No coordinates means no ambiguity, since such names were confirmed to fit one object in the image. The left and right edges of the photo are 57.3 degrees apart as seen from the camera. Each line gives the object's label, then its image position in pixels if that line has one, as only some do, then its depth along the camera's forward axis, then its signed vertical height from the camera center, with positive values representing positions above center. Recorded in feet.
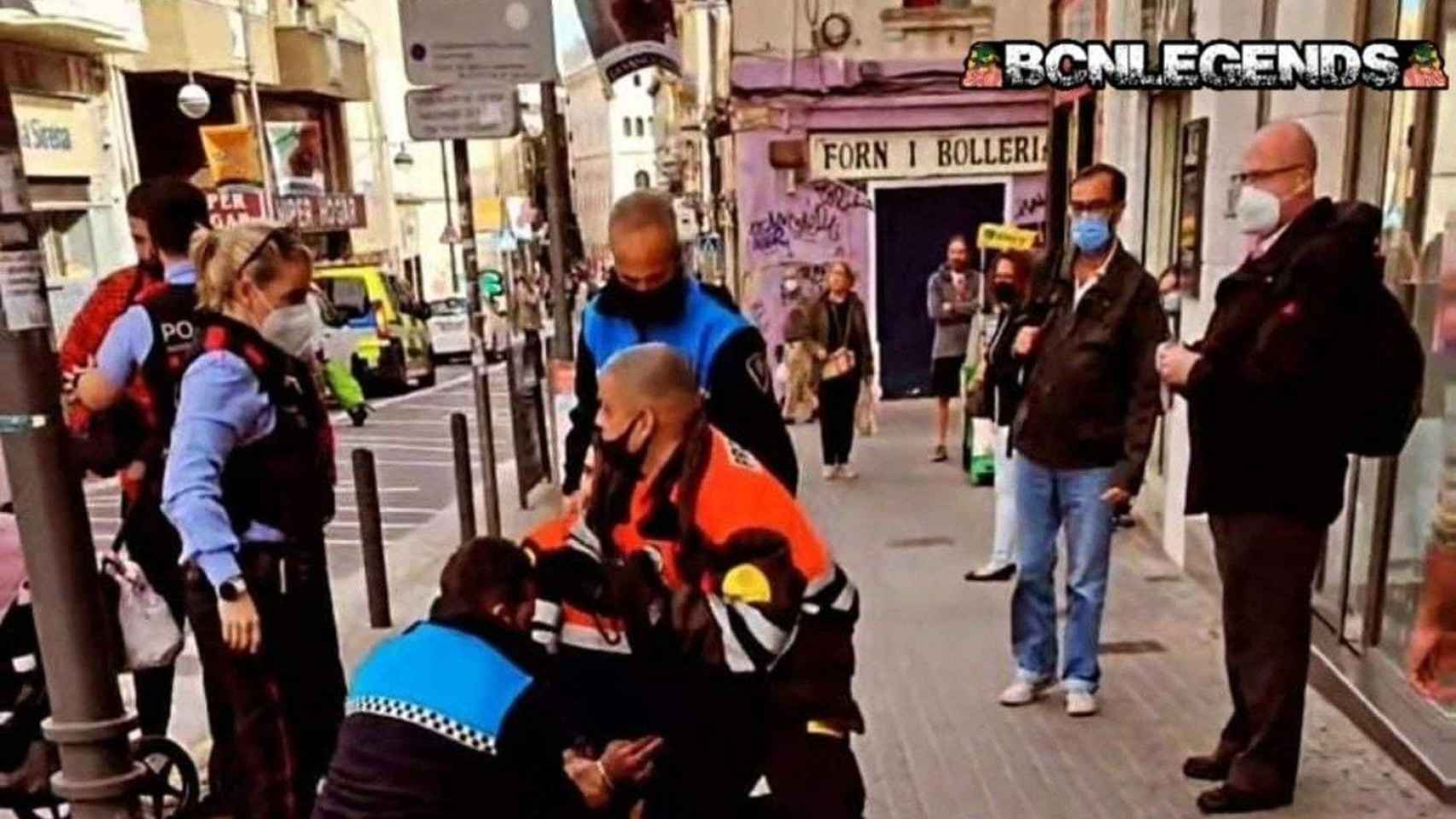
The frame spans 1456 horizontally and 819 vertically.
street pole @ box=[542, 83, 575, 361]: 29.43 -2.20
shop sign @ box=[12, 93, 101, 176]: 60.08 +1.25
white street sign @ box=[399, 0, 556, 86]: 23.15 +1.83
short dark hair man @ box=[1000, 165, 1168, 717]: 13.83 -2.88
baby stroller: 12.55 -5.16
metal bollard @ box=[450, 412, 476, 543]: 24.20 -5.92
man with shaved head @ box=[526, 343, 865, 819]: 8.29 -2.87
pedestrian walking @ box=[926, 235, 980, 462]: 32.09 -4.58
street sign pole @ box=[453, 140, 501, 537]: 25.32 -4.07
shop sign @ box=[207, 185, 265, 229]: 55.47 -2.03
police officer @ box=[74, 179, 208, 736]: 11.80 -1.78
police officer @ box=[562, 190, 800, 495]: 11.00 -1.55
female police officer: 10.44 -2.79
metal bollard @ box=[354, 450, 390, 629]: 20.75 -5.95
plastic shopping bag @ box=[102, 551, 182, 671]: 12.24 -4.16
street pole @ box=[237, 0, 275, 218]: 81.71 +3.17
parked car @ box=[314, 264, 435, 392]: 65.10 -8.83
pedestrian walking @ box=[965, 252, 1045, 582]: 15.21 -2.94
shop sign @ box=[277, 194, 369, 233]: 91.97 -4.29
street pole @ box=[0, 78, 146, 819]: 9.36 -2.74
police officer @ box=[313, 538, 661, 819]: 7.38 -3.14
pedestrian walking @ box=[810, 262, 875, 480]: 30.36 -5.19
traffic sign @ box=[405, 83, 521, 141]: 23.30 +0.63
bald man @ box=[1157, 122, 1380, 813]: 10.86 -2.52
